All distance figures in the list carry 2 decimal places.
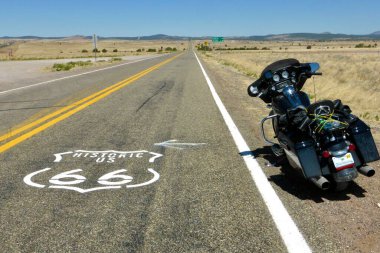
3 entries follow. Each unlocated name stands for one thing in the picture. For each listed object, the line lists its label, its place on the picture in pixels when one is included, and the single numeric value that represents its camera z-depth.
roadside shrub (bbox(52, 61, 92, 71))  32.97
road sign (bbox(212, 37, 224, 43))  135.25
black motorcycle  4.13
